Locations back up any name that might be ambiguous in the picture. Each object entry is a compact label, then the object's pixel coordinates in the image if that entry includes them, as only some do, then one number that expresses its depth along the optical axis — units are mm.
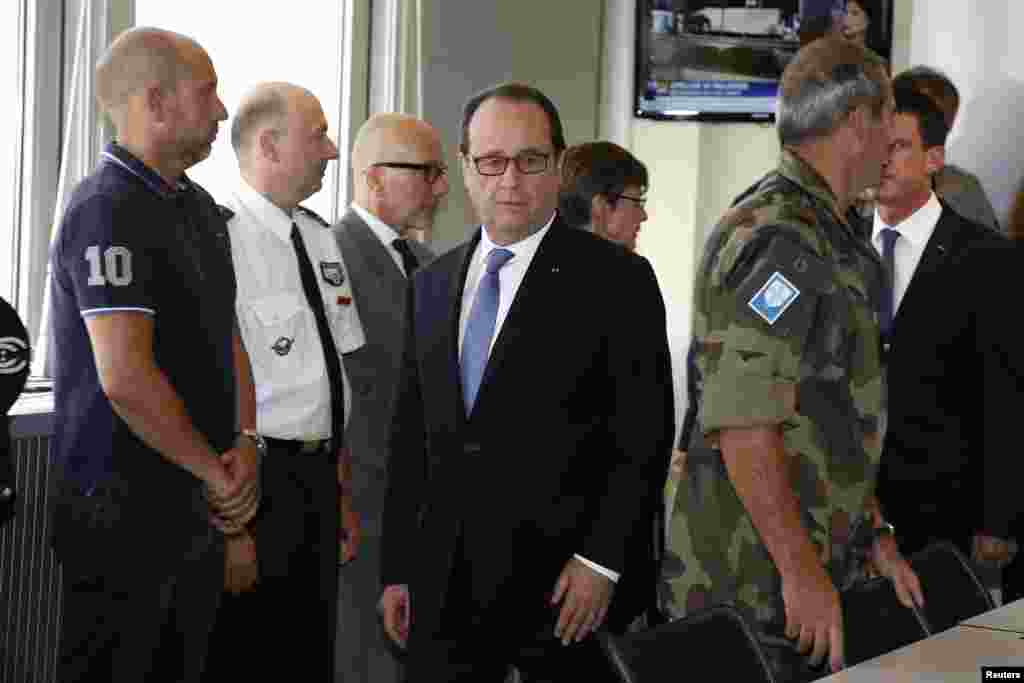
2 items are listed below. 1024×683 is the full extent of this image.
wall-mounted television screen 5691
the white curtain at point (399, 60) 5152
